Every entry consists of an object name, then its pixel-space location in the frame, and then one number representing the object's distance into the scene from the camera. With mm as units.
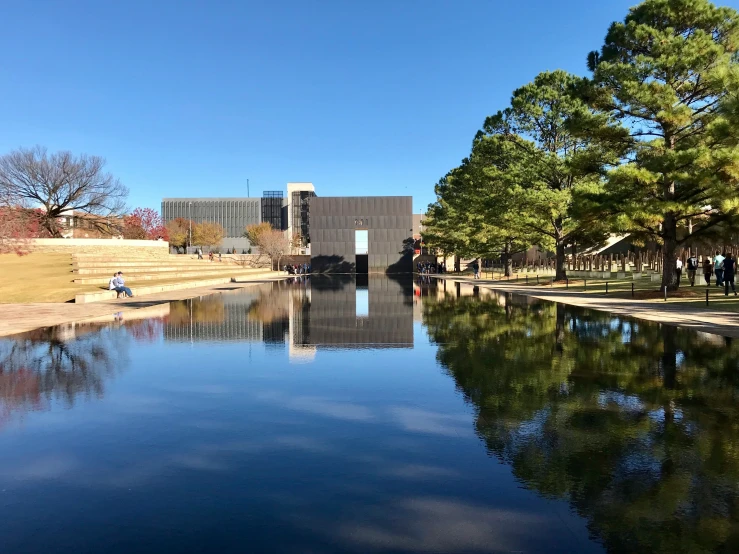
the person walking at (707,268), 29411
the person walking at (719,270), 26270
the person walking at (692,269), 29945
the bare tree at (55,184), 63406
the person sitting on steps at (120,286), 27812
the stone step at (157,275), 34188
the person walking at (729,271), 23766
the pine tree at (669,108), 21516
